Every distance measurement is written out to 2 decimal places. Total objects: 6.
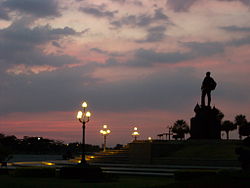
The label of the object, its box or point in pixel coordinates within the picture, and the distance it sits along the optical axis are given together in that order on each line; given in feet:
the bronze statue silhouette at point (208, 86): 136.98
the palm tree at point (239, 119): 208.23
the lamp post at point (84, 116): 92.06
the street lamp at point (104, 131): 154.52
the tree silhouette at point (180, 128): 202.37
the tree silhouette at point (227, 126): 194.45
